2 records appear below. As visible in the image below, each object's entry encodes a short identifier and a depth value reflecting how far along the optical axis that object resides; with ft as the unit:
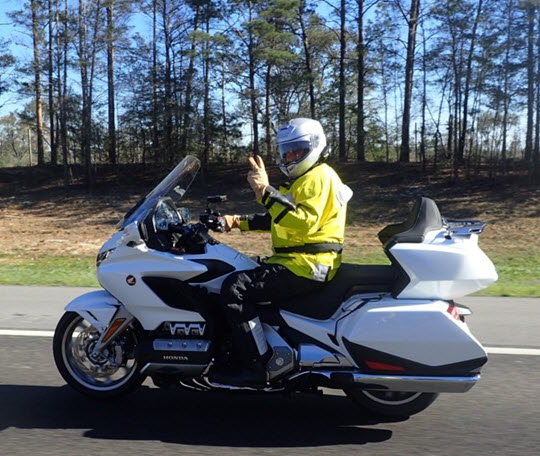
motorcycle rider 13.82
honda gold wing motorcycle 13.47
